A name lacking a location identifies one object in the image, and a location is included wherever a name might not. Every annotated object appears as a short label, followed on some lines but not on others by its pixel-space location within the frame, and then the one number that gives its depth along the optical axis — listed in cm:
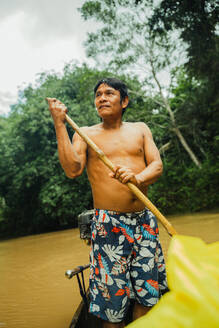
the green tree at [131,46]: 1316
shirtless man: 162
